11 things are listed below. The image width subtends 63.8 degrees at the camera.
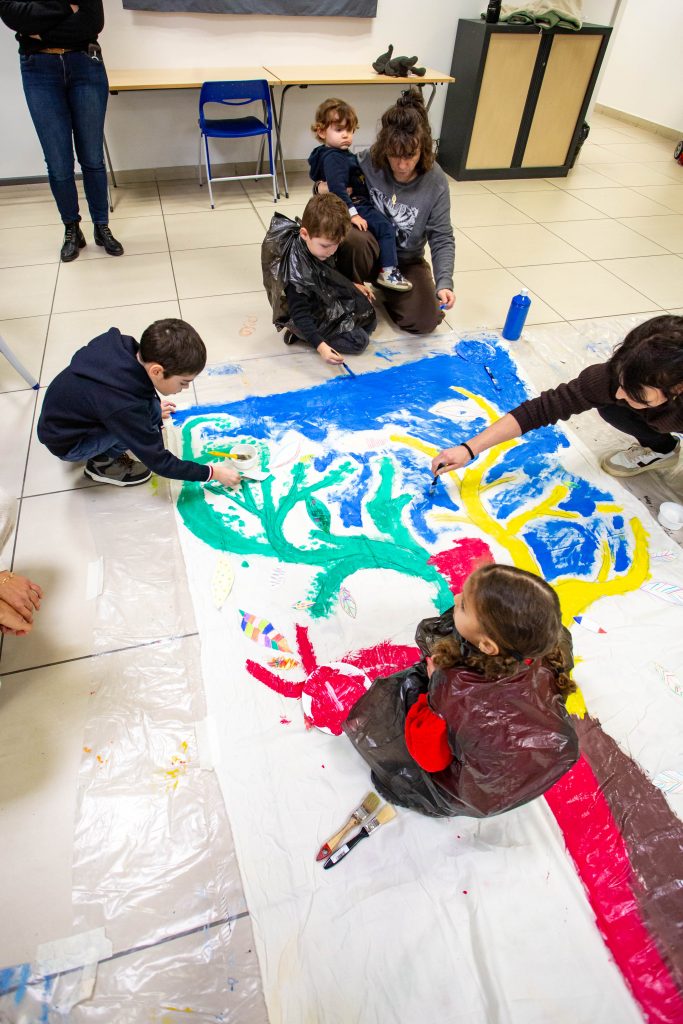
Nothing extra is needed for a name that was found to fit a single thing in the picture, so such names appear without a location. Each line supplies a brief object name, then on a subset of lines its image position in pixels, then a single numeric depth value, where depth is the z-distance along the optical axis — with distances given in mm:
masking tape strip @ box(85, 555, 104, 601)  1567
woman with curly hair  2303
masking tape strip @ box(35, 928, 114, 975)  1013
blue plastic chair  3379
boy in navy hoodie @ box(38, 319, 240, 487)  1524
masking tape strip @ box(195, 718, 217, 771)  1261
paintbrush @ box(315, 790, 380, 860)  1138
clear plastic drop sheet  991
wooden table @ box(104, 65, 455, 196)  3223
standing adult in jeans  2471
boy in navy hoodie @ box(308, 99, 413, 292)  2465
